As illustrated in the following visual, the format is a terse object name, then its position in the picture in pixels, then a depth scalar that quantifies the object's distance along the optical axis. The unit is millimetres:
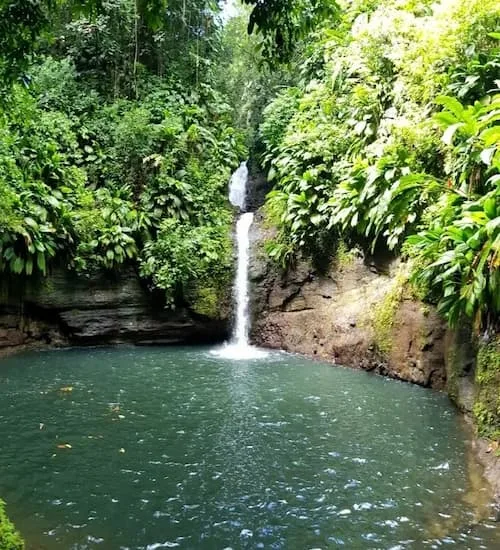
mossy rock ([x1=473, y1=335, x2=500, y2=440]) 5699
